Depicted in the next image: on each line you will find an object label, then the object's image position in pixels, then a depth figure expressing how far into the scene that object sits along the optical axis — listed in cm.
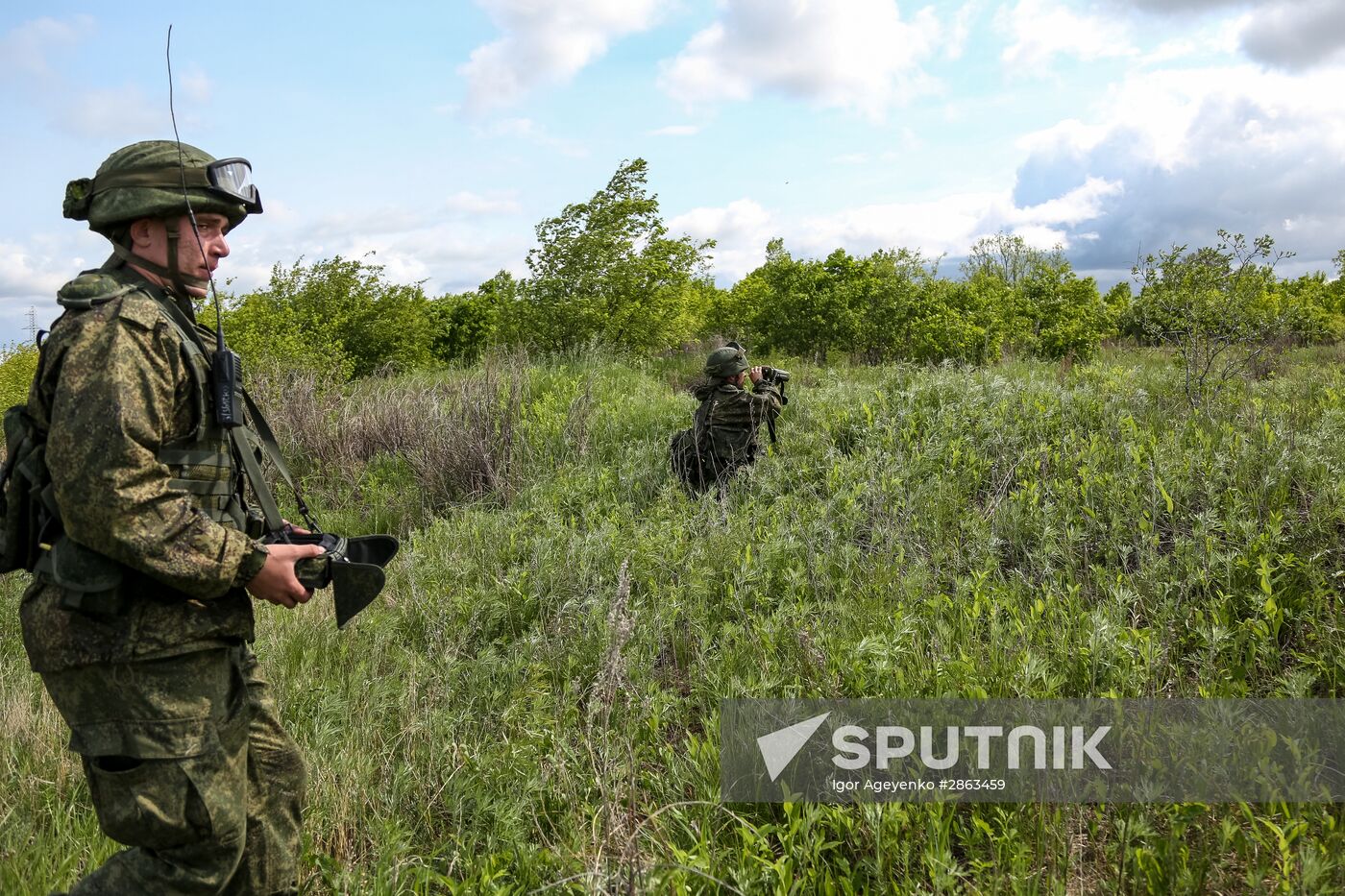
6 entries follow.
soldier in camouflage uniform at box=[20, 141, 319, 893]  181
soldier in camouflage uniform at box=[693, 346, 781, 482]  643
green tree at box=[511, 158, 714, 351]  1310
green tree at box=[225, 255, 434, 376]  1293
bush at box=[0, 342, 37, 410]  1853
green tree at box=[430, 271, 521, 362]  2203
